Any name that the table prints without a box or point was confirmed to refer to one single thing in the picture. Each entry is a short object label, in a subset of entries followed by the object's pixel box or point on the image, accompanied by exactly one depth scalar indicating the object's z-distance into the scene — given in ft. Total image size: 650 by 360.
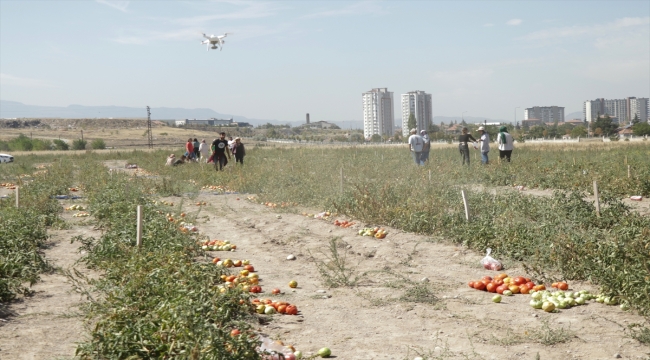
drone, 86.48
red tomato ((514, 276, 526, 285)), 23.75
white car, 166.40
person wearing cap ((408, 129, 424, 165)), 61.98
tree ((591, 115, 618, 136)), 352.28
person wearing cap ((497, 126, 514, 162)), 63.57
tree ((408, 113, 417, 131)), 484.25
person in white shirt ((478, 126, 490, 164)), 65.72
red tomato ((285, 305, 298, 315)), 21.19
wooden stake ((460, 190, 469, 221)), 32.78
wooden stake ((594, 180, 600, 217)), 31.55
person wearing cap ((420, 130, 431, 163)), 64.69
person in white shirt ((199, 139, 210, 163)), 88.46
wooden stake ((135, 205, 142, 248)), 26.61
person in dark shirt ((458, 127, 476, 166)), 66.69
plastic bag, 27.09
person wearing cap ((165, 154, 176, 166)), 90.25
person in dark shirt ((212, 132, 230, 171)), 72.64
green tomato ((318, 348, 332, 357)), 16.75
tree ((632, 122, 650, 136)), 321.11
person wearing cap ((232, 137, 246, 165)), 76.48
